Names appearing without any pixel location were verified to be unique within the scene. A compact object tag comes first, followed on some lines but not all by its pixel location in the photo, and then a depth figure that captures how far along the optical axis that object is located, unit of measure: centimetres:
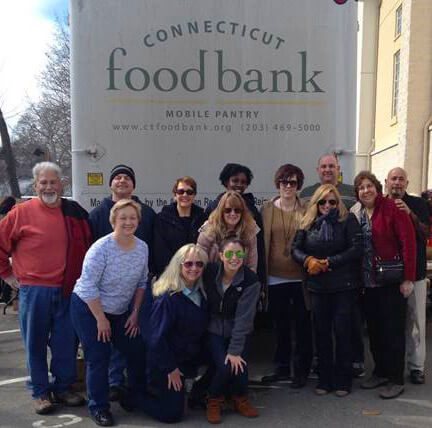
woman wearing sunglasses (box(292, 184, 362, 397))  378
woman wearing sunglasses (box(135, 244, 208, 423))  346
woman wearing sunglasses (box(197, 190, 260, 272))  364
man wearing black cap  388
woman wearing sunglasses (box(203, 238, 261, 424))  353
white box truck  442
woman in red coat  387
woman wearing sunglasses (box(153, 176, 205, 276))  388
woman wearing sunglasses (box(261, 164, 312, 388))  401
